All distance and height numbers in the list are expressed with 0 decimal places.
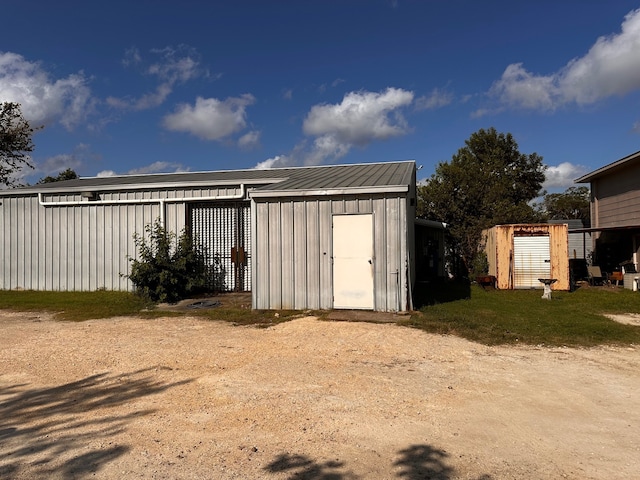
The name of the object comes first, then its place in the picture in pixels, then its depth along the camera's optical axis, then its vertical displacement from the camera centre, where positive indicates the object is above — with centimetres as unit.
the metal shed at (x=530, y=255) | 1352 -10
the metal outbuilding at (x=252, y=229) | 896 +73
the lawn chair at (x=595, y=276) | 1463 -89
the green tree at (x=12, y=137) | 2311 +676
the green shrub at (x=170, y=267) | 1101 -25
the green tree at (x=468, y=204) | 1909 +232
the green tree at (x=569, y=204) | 4253 +489
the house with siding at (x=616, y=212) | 1446 +146
